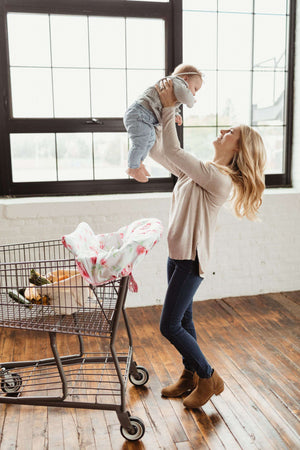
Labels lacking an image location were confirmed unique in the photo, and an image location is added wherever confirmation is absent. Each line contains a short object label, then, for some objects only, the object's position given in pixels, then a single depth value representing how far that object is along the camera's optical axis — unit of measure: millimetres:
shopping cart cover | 2125
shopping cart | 2268
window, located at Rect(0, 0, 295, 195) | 3883
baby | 2324
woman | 2293
